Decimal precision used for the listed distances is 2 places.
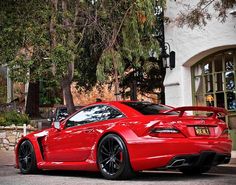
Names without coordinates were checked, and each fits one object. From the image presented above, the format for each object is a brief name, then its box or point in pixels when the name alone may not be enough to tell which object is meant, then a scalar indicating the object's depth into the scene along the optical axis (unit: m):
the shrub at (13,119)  18.44
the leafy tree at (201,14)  10.27
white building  12.36
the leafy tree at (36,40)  11.59
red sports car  7.01
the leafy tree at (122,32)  13.18
